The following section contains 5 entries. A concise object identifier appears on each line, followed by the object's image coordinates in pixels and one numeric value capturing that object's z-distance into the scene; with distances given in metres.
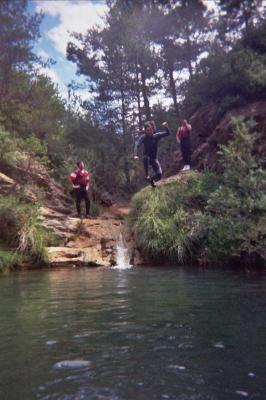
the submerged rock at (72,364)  3.61
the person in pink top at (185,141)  14.91
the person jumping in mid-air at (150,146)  13.14
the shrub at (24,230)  12.09
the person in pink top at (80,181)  15.28
